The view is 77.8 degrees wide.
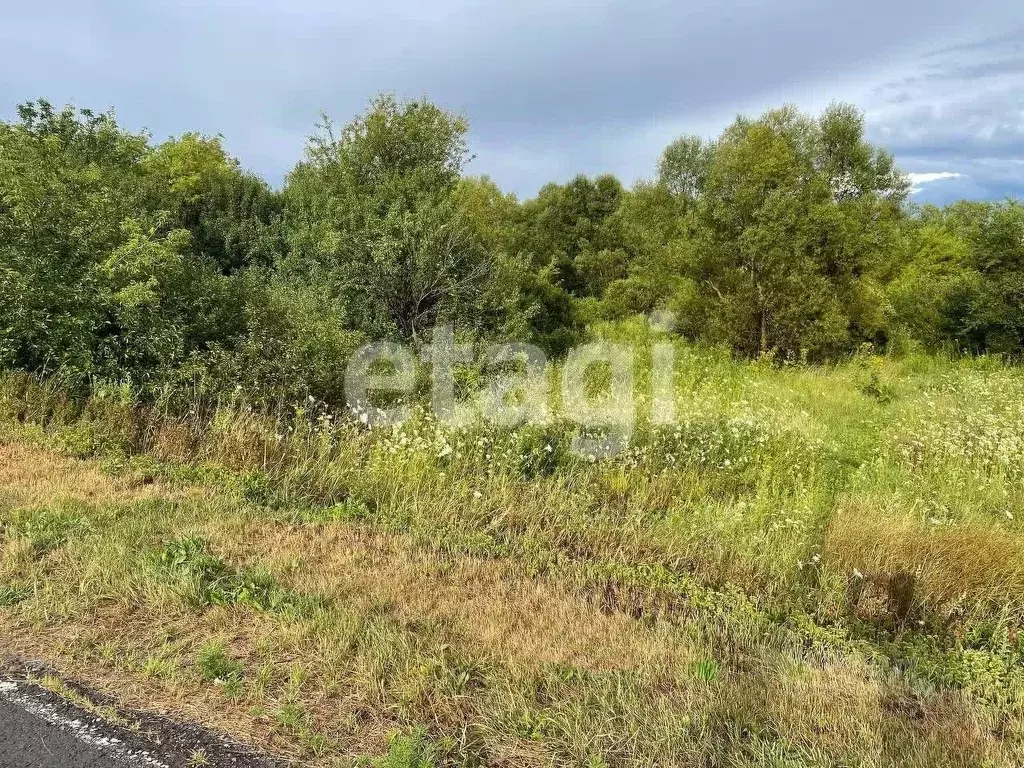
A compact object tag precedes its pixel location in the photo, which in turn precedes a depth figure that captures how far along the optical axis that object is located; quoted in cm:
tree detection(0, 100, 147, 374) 763
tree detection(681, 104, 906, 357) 1667
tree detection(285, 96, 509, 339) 1402
